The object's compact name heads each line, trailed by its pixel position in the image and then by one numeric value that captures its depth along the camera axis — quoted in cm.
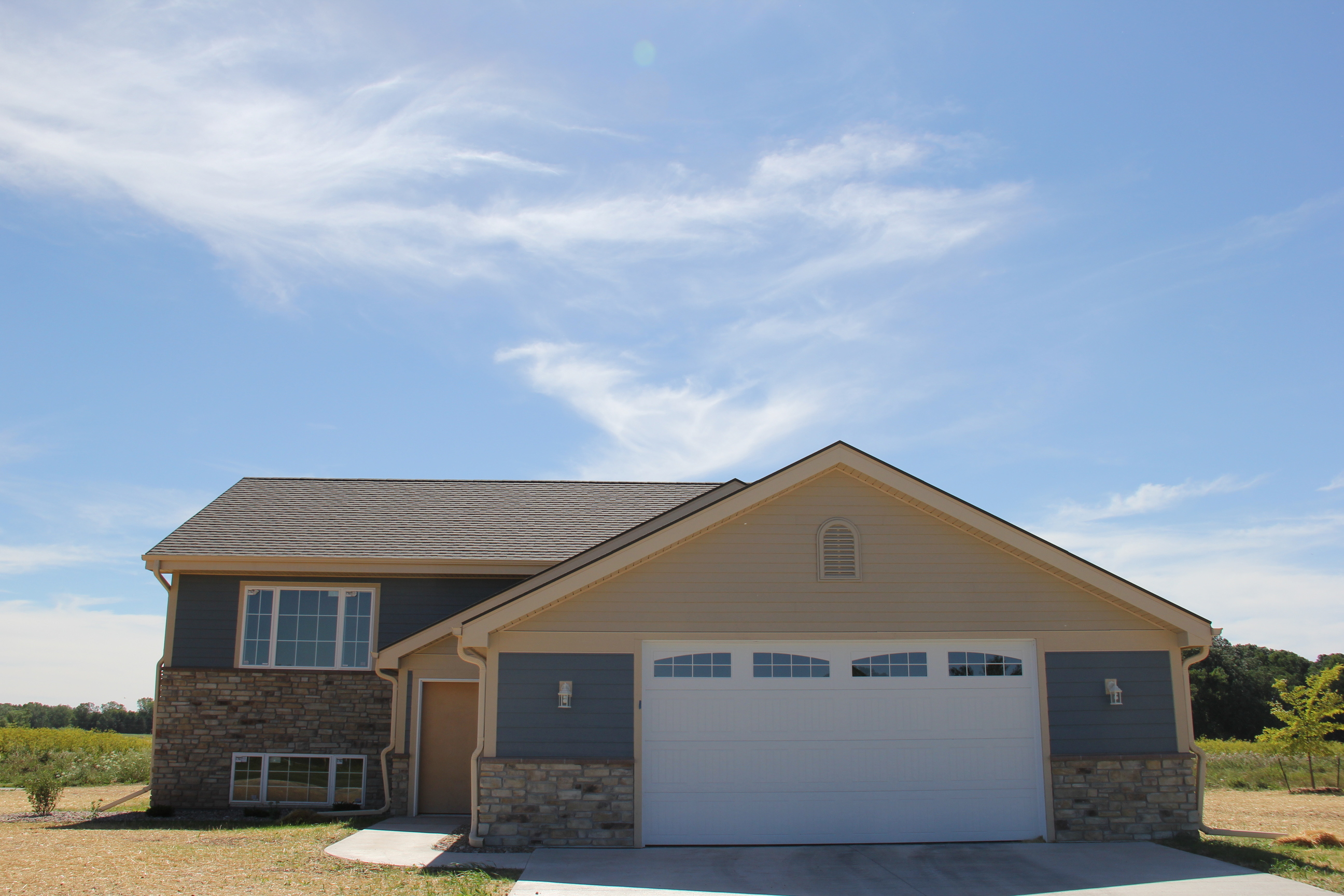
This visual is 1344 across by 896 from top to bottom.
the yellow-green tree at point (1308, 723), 1766
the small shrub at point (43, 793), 1366
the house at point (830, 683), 1077
